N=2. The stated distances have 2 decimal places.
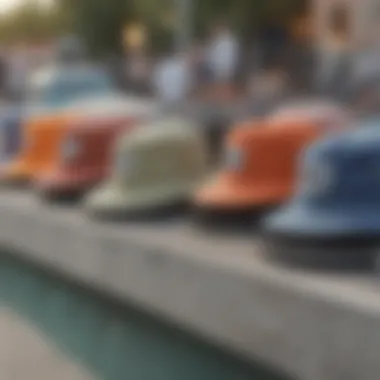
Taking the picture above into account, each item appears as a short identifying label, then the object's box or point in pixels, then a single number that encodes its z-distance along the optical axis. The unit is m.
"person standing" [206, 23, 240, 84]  4.73
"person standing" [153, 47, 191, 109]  4.73
